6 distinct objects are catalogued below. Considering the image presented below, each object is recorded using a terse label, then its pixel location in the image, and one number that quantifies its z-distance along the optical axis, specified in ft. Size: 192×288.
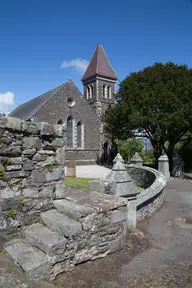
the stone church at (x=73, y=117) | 91.40
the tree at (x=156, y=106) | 63.82
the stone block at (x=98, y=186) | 15.94
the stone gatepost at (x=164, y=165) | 53.26
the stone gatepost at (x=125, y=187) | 16.61
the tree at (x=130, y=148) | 99.04
